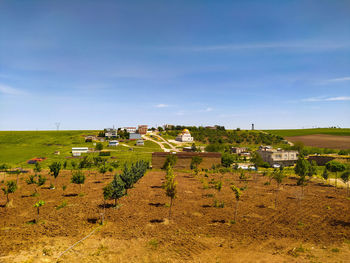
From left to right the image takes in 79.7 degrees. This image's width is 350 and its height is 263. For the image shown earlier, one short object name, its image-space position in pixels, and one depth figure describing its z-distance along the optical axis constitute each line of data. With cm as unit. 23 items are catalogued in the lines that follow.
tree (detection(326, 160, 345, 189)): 7546
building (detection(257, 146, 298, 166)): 9788
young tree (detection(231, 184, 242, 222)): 3038
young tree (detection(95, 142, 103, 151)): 11906
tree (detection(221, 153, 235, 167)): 8192
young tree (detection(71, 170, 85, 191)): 4294
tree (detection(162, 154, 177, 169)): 7114
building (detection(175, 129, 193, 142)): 17225
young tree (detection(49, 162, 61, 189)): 4962
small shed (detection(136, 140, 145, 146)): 14838
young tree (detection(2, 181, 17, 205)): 3612
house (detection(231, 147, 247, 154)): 13588
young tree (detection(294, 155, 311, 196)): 4636
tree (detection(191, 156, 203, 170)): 7525
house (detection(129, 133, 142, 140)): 17335
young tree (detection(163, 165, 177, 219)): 3088
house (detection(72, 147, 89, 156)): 10914
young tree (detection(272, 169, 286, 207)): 4297
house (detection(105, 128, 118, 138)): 17750
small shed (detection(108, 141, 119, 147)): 13798
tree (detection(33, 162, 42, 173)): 6122
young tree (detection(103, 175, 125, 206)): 3246
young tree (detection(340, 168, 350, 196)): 4939
